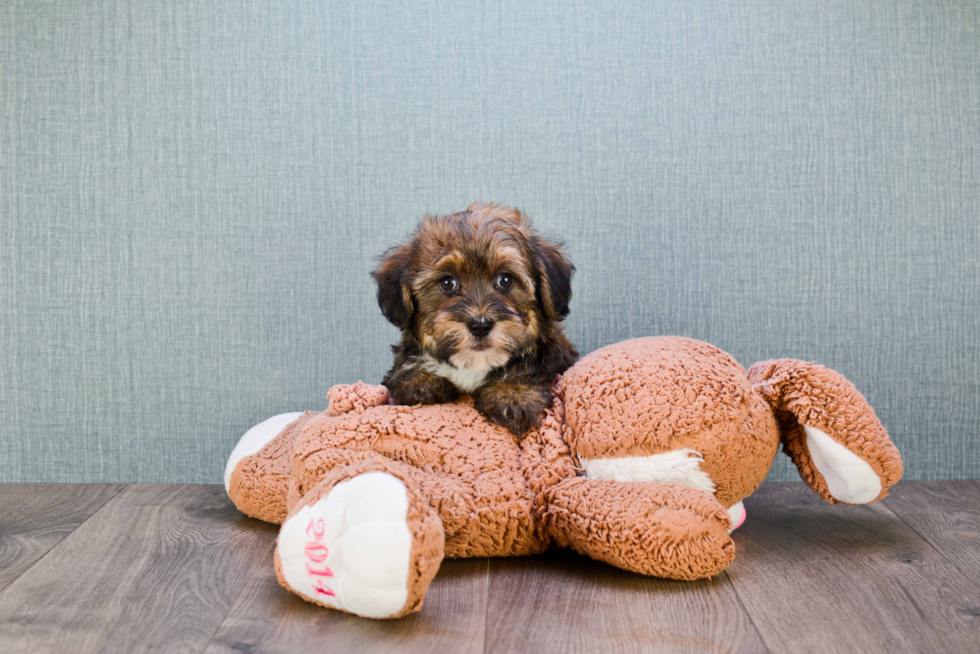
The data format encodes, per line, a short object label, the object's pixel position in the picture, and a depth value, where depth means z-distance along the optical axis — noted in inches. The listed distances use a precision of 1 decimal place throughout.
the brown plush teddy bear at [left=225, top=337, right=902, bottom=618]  26.1
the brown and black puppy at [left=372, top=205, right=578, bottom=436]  29.2
